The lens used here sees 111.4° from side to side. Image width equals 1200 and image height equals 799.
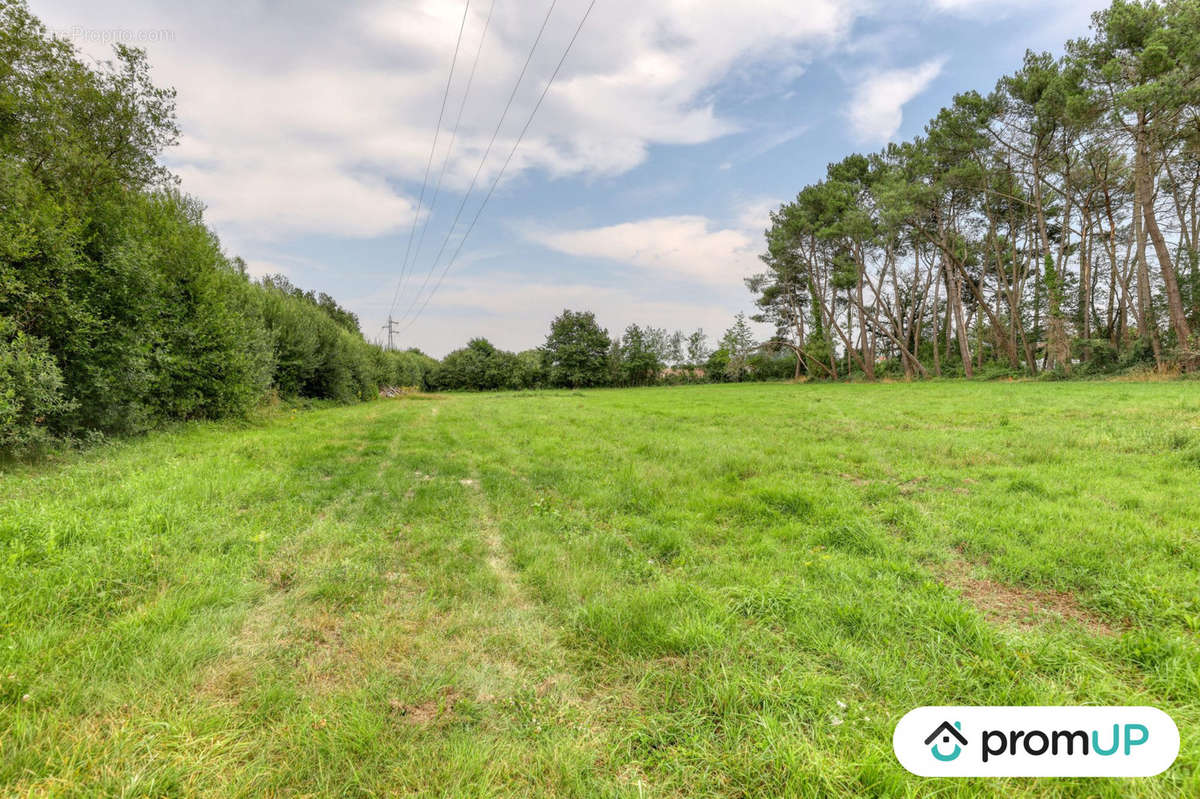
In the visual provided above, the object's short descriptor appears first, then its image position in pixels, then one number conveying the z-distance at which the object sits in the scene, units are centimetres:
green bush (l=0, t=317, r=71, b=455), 623
